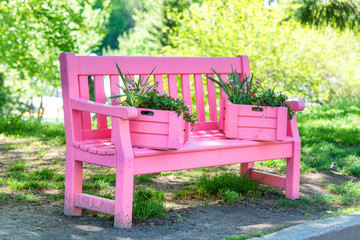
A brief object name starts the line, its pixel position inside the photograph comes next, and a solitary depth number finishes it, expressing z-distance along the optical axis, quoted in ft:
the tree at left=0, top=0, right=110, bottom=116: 30.99
